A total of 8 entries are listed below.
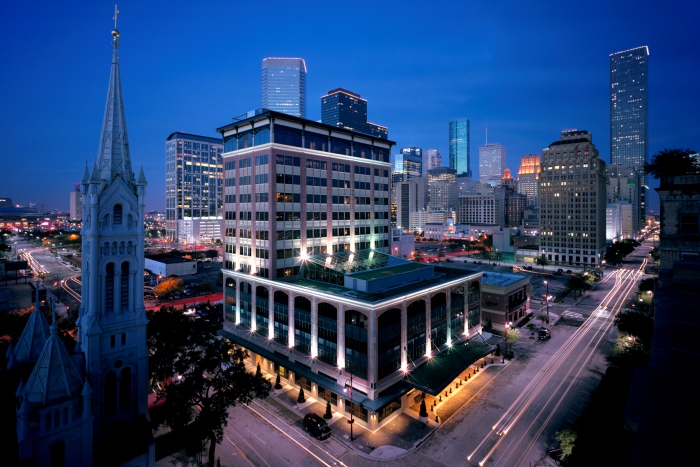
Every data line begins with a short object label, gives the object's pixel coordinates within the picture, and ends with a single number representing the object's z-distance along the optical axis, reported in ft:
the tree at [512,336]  183.01
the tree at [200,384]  97.86
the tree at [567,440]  96.02
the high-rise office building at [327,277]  133.69
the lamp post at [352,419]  118.21
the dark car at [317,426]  118.11
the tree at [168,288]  296.51
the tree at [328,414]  131.03
